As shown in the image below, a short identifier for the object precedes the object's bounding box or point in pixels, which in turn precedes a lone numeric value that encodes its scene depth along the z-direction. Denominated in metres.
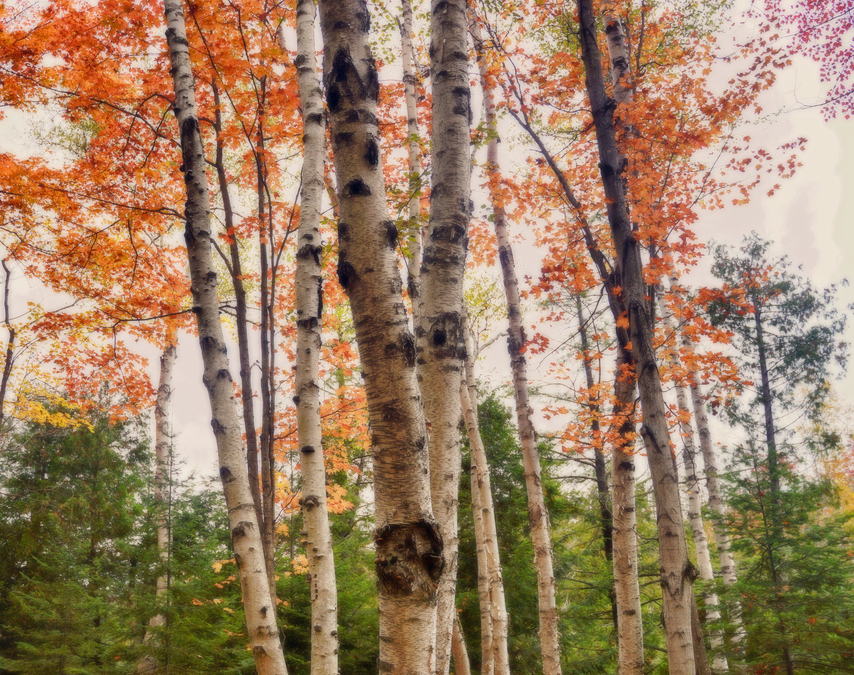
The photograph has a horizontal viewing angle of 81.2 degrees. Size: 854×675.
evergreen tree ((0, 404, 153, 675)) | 7.04
